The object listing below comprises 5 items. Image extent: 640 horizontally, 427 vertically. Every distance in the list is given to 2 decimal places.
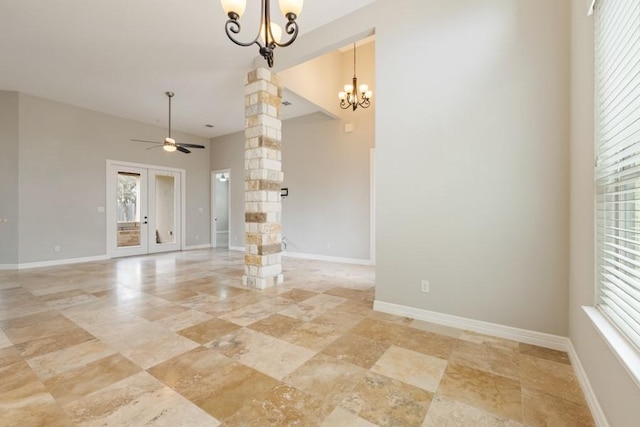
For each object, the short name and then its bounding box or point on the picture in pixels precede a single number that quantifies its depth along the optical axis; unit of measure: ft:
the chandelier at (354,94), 16.33
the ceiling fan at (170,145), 18.32
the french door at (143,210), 22.25
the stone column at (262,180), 13.12
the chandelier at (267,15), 6.62
